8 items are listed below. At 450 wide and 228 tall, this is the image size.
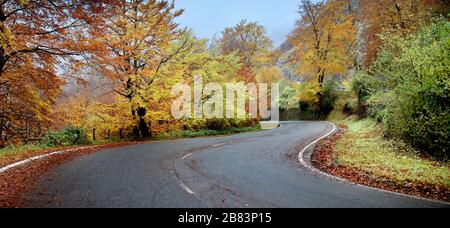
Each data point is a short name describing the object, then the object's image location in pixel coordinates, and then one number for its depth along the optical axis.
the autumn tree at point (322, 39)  35.53
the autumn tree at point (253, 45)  41.03
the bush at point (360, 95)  26.06
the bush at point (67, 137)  16.47
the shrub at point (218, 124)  26.20
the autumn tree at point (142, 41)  18.03
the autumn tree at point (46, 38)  11.97
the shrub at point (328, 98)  39.00
